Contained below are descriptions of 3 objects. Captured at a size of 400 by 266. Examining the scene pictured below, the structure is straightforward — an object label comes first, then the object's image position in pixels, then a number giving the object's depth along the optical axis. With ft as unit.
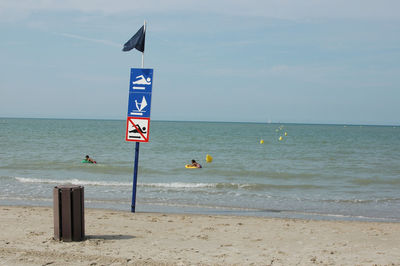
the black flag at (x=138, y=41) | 30.63
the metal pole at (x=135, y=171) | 31.32
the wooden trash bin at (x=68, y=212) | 22.33
